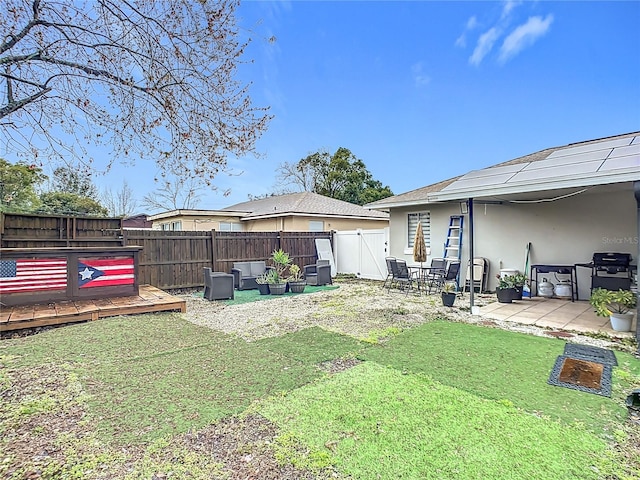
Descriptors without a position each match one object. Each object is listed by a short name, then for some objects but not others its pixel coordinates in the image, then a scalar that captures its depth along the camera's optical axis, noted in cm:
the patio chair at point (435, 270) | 907
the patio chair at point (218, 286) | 830
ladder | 945
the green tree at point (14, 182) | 654
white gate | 1193
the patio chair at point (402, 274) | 923
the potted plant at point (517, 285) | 740
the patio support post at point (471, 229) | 648
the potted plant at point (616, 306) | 510
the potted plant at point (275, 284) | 922
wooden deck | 525
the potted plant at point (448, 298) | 719
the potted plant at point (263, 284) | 928
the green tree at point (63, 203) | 1619
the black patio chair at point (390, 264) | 932
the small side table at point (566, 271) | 748
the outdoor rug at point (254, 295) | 834
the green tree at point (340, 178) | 2702
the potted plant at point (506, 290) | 737
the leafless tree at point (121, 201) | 2535
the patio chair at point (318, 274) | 1091
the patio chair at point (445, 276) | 853
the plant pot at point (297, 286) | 955
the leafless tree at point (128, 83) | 360
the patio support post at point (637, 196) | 429
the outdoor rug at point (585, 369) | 332
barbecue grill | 665
